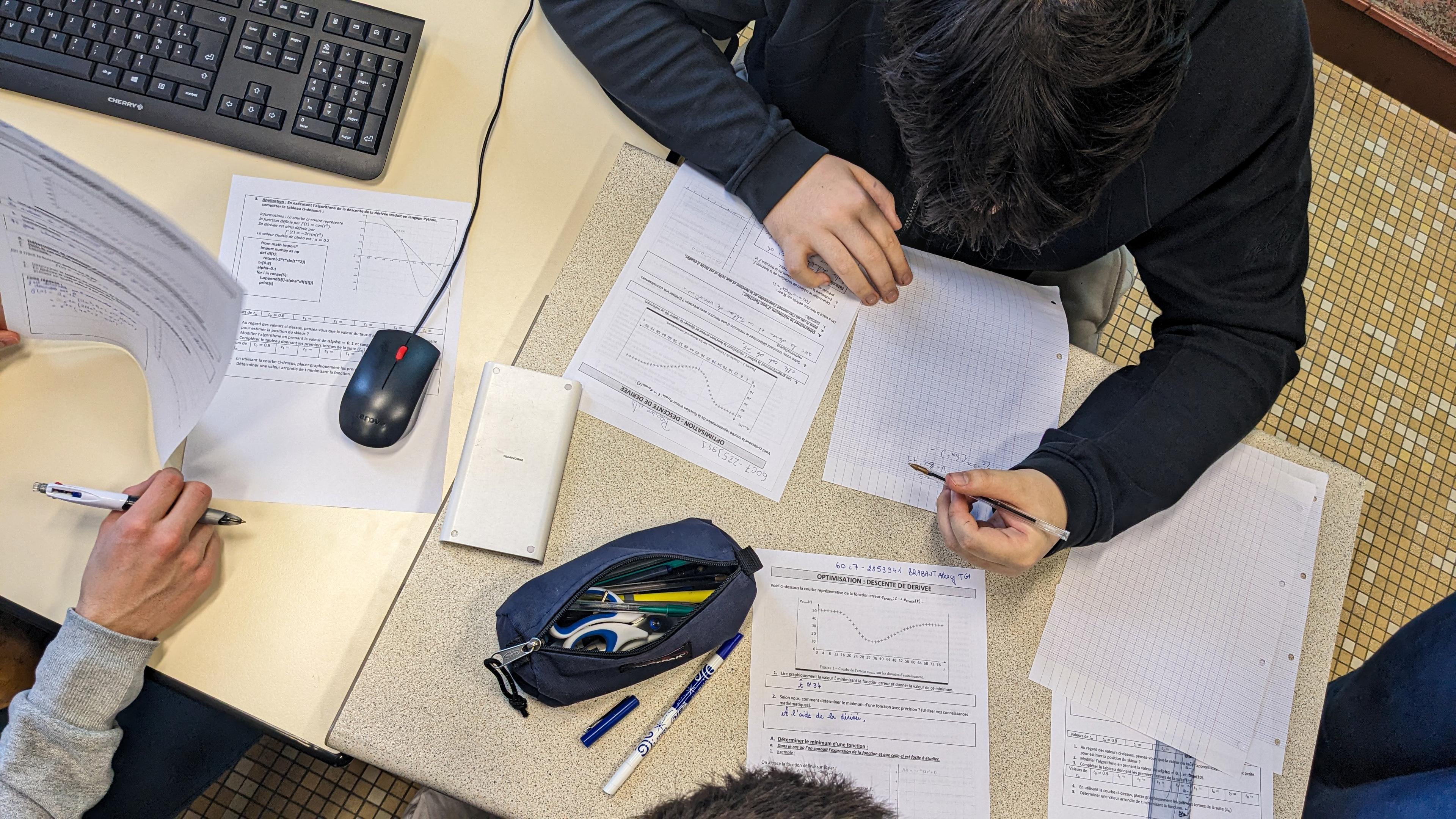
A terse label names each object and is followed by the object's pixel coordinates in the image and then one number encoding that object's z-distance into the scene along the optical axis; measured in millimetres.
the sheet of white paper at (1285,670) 770
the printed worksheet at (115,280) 580
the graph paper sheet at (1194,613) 765
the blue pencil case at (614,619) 668
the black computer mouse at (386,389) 754
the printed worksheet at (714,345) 783
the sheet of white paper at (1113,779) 748
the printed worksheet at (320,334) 771
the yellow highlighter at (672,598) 694
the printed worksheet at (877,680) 729
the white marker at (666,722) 698
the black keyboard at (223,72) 820
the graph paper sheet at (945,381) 799
